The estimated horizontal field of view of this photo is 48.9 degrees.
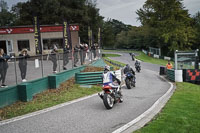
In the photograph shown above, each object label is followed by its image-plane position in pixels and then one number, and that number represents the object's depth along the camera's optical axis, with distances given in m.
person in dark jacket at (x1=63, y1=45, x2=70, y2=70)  14.12
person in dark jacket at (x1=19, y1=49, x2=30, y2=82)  10.14
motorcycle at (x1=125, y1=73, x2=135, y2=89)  14.00
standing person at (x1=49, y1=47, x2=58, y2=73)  12.77
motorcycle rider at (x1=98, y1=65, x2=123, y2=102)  9.02
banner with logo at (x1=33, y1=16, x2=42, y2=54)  19.04
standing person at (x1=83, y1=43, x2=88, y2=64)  17.86
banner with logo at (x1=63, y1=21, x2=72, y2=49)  18.64
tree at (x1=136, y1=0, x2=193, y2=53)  51.22
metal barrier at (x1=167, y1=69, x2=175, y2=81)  19.11
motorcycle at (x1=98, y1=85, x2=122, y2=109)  8.67
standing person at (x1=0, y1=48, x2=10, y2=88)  9.06
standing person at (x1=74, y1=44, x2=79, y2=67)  16.01
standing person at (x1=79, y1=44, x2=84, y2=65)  16.92
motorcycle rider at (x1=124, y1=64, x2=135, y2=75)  14.71
